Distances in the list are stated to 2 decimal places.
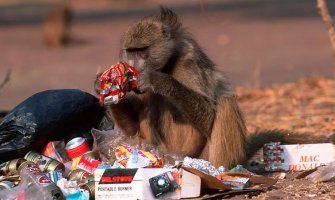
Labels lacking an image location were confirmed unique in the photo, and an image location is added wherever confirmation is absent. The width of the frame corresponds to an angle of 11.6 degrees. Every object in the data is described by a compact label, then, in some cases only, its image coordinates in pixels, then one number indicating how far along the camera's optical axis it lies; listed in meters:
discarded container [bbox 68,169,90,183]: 10.54
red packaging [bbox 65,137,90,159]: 11.45
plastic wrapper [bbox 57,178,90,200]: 10.07
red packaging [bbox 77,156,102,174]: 10.82
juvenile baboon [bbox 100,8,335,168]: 11.46
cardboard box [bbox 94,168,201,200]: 9.93
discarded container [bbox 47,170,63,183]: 10.62
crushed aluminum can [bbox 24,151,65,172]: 10.90
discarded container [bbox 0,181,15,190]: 10.39
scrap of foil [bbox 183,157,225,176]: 10.69
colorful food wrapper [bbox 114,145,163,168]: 10.55
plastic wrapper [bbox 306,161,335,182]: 10.75
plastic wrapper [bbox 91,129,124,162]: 11.47
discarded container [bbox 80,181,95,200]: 10.17
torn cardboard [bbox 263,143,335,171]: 11.79
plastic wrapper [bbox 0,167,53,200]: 9.84
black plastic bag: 11.52
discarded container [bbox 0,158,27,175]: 11.09
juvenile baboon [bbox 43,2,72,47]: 38.01
